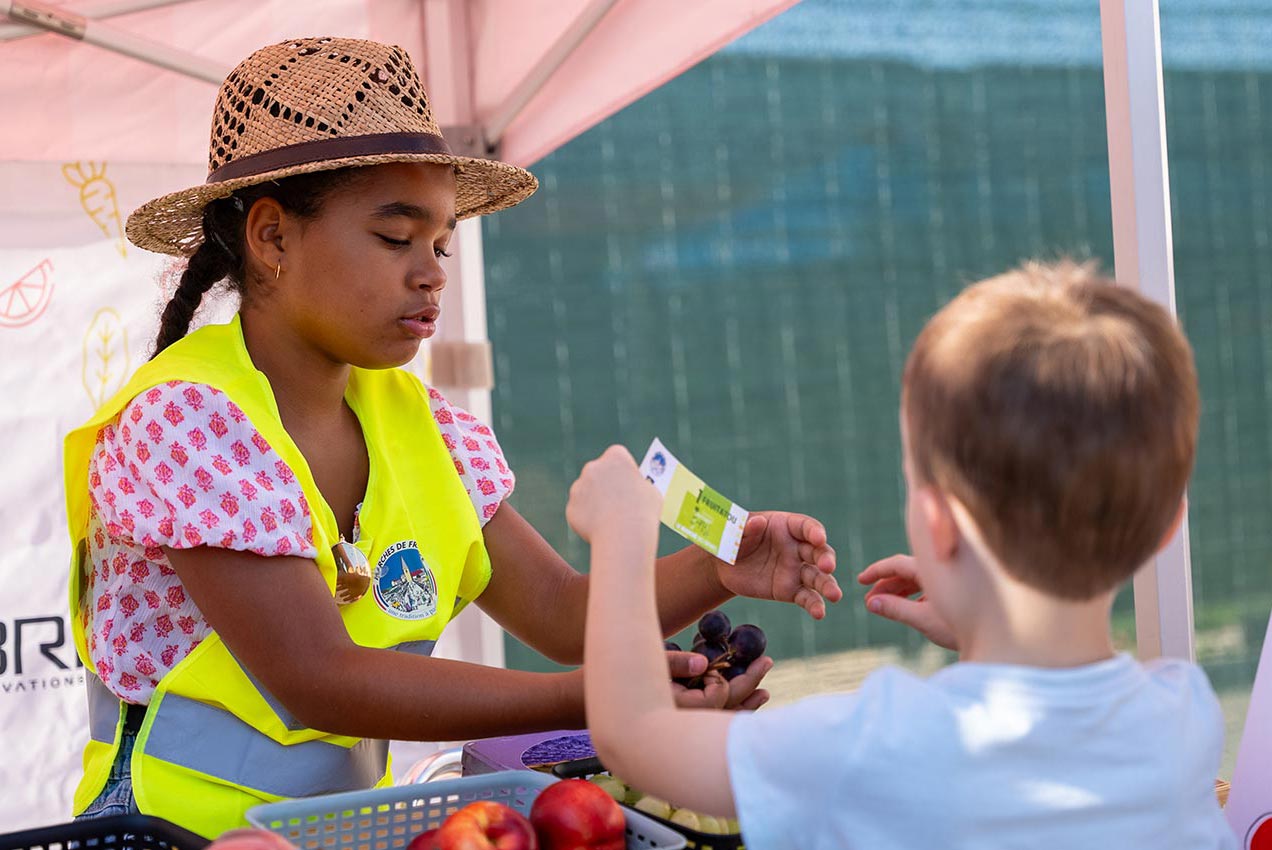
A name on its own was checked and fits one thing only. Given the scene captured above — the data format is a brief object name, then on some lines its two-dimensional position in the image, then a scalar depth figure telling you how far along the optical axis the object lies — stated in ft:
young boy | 3.22
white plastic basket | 4.14
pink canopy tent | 9.52
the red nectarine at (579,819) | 4.07
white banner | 9.63
